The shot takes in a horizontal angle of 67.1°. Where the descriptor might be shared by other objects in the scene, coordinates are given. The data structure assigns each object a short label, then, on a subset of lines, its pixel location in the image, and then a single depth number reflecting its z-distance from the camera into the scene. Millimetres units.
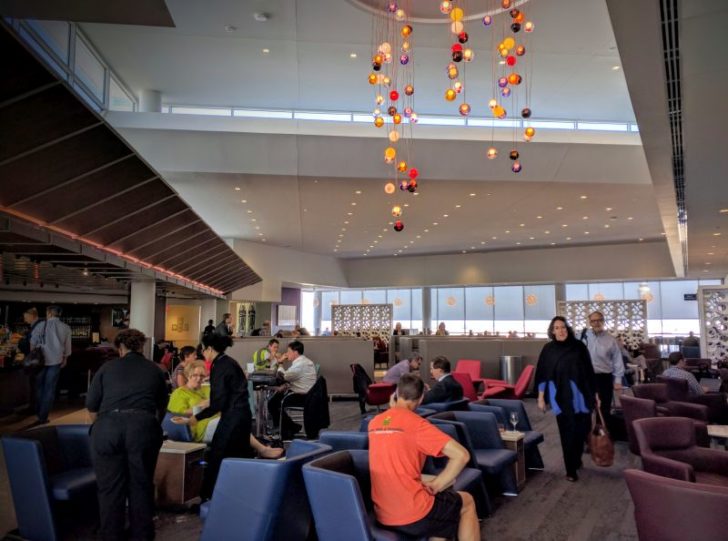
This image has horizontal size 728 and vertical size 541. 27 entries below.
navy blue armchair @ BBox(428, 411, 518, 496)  4793
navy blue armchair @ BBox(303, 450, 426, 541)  2740
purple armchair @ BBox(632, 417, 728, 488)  4332
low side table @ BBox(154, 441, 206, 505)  4527
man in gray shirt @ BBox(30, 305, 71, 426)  7605
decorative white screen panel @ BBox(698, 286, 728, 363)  12945
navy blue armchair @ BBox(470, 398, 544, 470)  5723
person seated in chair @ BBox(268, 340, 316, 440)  6984
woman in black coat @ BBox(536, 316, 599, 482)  5348
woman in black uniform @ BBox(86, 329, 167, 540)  3609
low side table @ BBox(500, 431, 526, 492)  5160
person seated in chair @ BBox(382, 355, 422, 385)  9578
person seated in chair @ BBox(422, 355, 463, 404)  5703
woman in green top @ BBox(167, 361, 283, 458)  5168
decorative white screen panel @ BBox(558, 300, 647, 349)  18828
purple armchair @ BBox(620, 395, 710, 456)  5246
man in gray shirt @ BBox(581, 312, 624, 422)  6562
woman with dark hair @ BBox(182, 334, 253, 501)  4215
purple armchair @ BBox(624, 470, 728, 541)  2701
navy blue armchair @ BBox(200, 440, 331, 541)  3039
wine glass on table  5284
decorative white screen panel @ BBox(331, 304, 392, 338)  20156
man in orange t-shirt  2854
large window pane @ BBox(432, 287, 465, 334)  27016
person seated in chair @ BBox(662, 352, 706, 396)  7288
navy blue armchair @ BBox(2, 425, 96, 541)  3680
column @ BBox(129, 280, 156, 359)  10469
